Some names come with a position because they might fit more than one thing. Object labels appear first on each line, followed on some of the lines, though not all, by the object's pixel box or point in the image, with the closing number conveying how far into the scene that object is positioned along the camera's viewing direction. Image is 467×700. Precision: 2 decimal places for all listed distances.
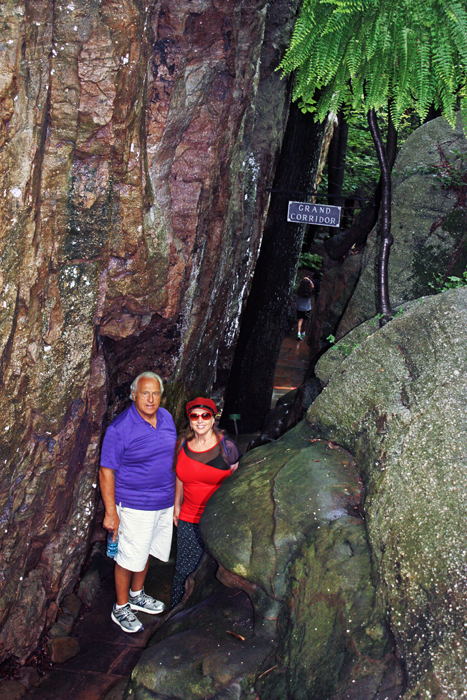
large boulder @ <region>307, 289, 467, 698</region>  2.81
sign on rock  7.00
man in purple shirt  4.41
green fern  3.75
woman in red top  4.17
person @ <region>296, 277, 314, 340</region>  14.88
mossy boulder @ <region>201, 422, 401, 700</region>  3.08
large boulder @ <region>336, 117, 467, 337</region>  6.19
